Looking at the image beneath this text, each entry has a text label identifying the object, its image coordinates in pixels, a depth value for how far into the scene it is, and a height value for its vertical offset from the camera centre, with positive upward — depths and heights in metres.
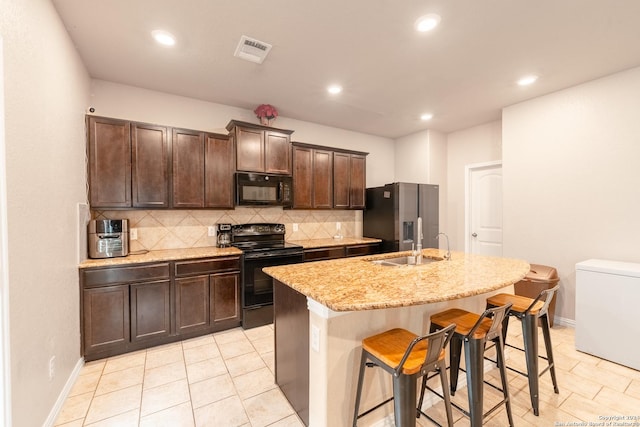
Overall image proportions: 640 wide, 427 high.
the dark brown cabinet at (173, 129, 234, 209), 3.15 +0.51
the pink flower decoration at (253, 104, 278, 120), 3.67 +1.36
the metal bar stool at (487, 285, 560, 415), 1.83 -0.81
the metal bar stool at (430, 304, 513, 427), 1.53 -0.80
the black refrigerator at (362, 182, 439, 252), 4.27 -0.05
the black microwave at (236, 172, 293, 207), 3.46 +0.30
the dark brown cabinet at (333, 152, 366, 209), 4.41 +0.52
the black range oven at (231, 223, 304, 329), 3.21 -0.64
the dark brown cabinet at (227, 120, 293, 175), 3.42 +0.85
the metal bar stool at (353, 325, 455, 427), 1.29 -0.75
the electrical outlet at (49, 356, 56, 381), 1.80 -1.03
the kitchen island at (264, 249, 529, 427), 1.46 -0.66
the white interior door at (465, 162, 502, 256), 4.36 +0.02
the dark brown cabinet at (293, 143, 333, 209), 4.03 +0.53
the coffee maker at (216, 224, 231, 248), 3.53 -0.31
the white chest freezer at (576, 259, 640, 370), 2.44 -0.96
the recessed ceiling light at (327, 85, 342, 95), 3.22 +1.47
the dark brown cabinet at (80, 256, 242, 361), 2.51 -0.92
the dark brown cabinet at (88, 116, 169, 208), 2.74 +0.52
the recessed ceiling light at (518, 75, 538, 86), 2.95 +1.44
